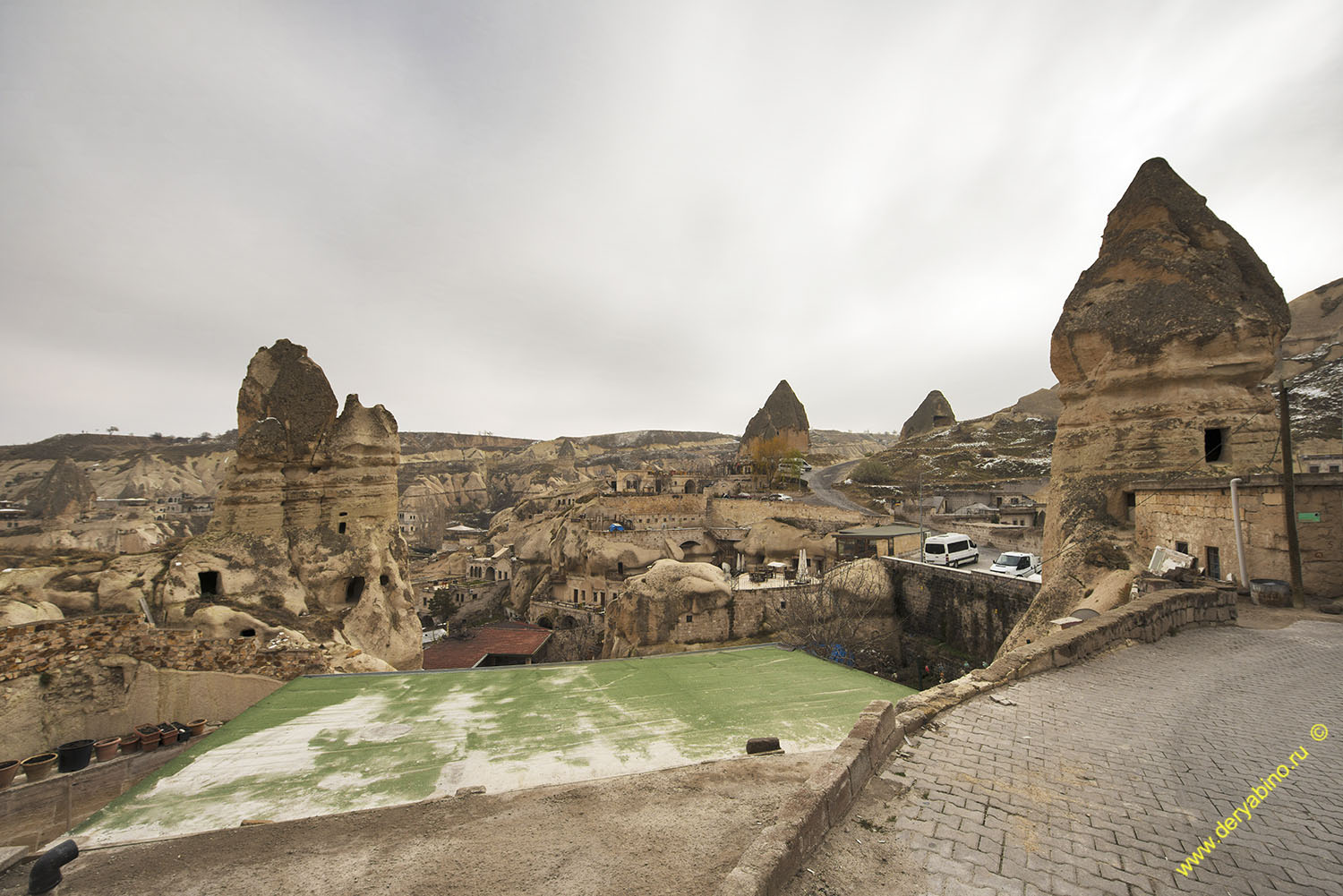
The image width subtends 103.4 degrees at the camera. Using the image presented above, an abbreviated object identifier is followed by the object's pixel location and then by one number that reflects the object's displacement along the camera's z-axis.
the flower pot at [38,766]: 7.96
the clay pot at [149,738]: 8.96
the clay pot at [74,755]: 8.21
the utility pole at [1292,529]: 9.04
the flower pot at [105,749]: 8.60
